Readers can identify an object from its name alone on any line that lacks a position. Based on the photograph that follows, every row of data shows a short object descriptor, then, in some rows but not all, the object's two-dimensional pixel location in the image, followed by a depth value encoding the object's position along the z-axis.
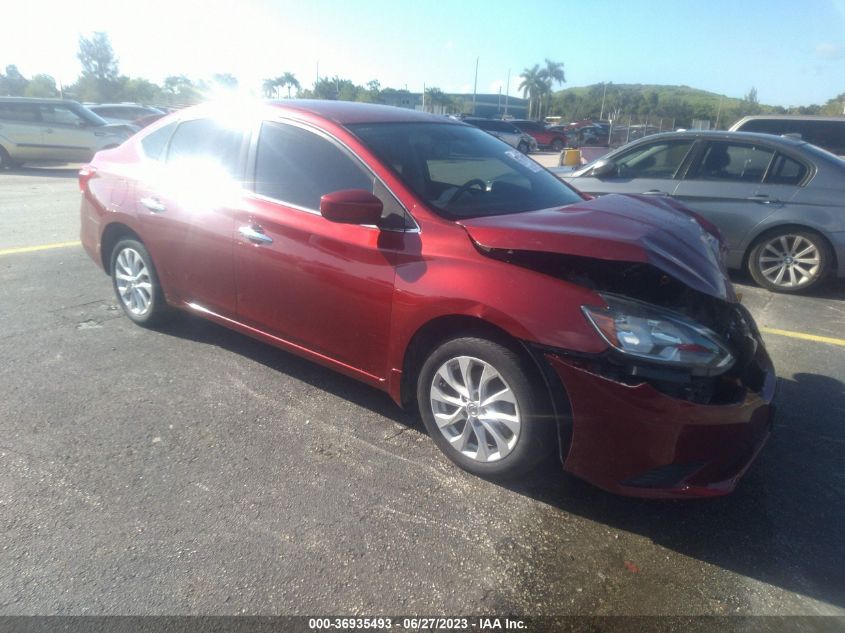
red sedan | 2.66
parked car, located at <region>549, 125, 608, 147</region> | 37.28
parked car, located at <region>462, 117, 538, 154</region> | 29.52
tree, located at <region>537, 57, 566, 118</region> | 95.12
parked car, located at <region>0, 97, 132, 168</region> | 16.39
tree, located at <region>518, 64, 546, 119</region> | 95.50
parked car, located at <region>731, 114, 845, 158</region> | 10.68
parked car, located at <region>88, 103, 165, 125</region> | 23.14
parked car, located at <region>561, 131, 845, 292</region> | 6.14
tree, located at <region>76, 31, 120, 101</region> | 70.44
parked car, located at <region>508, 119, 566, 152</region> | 37.00
